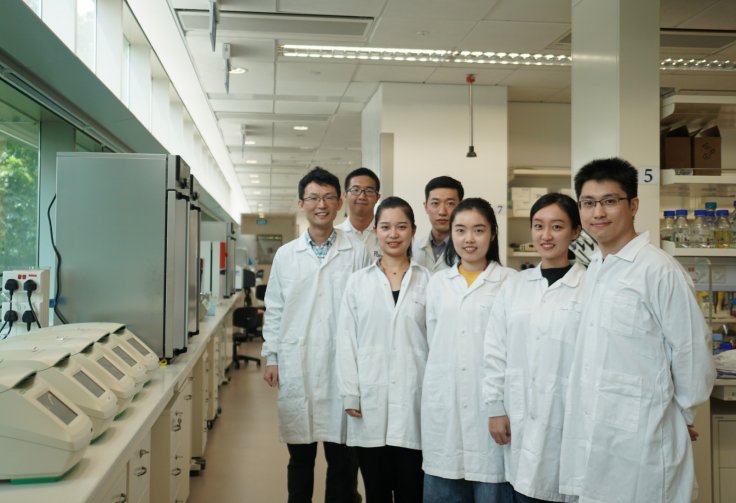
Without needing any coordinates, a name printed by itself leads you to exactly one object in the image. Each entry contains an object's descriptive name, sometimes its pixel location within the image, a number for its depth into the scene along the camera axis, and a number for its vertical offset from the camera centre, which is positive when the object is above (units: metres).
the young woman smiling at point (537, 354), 2.00 -0.30
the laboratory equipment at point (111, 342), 2.09 -0.29
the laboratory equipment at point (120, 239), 2.65 +0.09
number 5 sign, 3.38 +0.48
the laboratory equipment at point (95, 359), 1.84 -0.31
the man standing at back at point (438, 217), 2.80 +0.21
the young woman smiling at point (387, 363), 2.28 -0.38
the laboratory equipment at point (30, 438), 1.34 -0.39
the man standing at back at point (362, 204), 2.88 +0.27
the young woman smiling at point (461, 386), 2.13 -0.43
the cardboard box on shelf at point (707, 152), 3.28 +0.62
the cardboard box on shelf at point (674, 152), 3.50 +0.64
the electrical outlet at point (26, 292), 2.47 -0.13
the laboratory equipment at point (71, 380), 1.60 -0.32
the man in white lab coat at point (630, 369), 1.76 -0.31
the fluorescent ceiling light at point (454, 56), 5.06 +1.73
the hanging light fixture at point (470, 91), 5.75 +1.64
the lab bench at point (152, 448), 1.38 -0.56
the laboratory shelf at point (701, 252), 3.16 +0.07
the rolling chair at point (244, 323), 7.41 -0.76
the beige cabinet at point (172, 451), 2.50 -0.83
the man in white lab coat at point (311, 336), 2.60 -0.32
